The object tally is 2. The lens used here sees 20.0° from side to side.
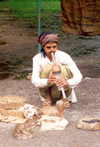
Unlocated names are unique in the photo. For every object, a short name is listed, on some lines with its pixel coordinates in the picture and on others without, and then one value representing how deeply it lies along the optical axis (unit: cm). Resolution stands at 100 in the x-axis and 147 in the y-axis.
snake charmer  385
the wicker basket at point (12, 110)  383
